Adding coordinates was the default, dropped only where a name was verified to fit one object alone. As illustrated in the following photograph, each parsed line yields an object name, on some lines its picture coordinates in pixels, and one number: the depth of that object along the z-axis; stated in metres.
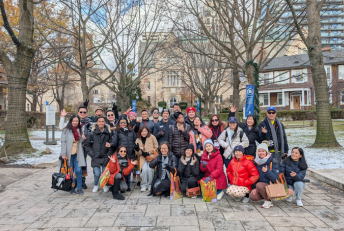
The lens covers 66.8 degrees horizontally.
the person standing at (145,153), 6.01
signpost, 13.29
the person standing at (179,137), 5.99
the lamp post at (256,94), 8.84
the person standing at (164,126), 6.82
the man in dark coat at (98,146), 5.79
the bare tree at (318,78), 10.02
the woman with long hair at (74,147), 5.64
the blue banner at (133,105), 20.47
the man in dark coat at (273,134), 5.68
